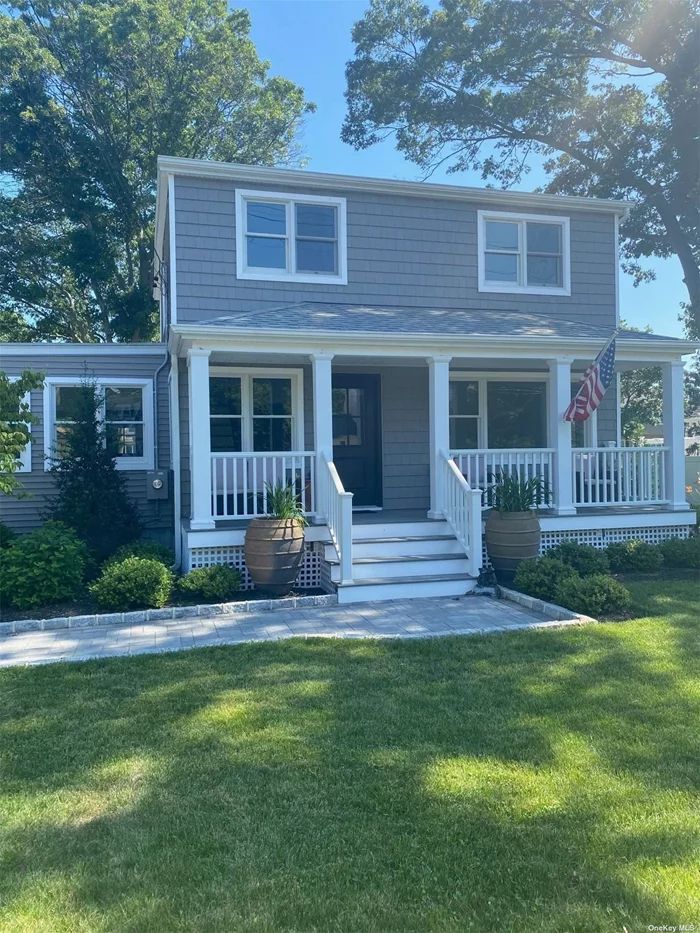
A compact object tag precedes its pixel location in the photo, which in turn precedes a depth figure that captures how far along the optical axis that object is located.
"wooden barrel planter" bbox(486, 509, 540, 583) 8.27
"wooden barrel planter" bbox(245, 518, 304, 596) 7.69
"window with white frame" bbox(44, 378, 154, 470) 10.79
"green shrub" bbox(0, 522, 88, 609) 7.26
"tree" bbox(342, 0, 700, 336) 18.47
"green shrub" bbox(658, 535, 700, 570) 9.15
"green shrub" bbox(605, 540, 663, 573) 9.09
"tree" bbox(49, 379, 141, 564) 9.50
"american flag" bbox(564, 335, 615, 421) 8.88
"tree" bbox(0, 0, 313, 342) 19.70
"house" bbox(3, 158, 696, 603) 8.54
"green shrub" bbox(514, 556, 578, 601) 7.60
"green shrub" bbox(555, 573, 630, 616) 6.88
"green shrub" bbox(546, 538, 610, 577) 8.49
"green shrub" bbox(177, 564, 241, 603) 7.57
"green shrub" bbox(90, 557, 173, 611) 7.18
